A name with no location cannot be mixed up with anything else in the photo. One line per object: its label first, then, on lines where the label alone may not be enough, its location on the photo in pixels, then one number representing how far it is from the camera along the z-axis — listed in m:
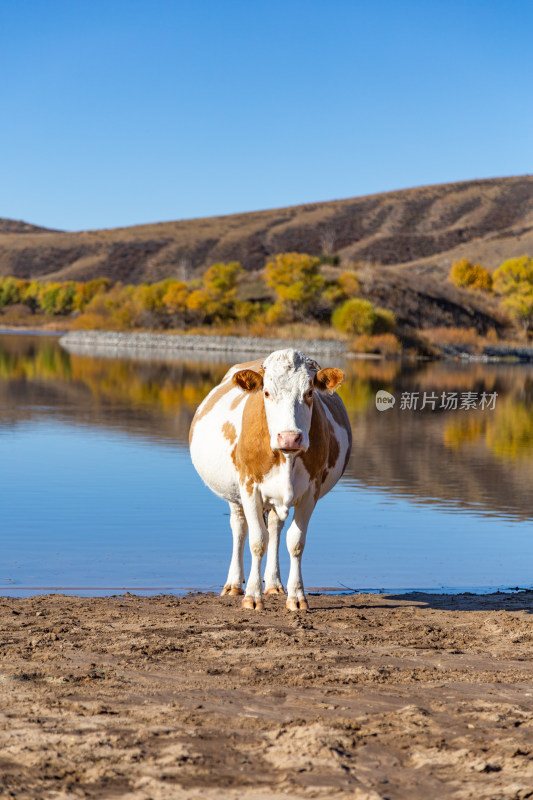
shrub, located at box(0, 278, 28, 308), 148.12
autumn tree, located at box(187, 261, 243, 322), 84.81
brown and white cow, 8.20
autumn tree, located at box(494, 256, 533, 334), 86.12
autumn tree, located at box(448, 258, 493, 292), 127.25
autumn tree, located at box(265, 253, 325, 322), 77.94
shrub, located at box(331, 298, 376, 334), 72.75
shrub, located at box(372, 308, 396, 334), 73.81
